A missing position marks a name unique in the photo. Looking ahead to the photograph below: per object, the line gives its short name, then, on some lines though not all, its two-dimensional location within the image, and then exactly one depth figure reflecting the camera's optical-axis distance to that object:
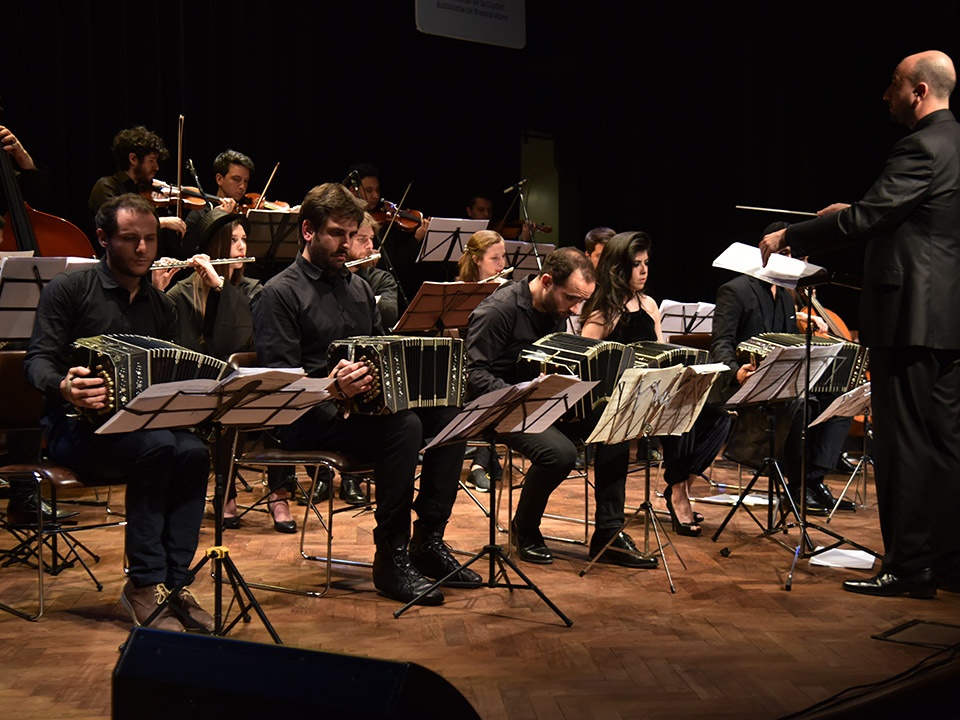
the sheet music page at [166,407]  2.85
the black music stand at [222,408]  2.88
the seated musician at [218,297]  5.24
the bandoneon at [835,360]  4.95
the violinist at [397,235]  7.81
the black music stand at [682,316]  6.85
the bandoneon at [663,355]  4.48
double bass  5.34
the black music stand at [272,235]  6.03
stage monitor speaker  1.51
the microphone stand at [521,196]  8.48
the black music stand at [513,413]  3.37
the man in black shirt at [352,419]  3.83
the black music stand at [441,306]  5.69
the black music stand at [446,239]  7.14
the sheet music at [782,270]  4.20
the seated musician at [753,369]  5.24
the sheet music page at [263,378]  2.95
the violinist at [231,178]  6.75
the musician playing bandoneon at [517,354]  4.36
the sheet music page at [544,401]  3.51
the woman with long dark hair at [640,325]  4.87
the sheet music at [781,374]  4.37
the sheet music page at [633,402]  3.94
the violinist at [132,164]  6.25
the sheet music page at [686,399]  4.17
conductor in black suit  3.84
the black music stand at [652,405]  3.95
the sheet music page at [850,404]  4.79
